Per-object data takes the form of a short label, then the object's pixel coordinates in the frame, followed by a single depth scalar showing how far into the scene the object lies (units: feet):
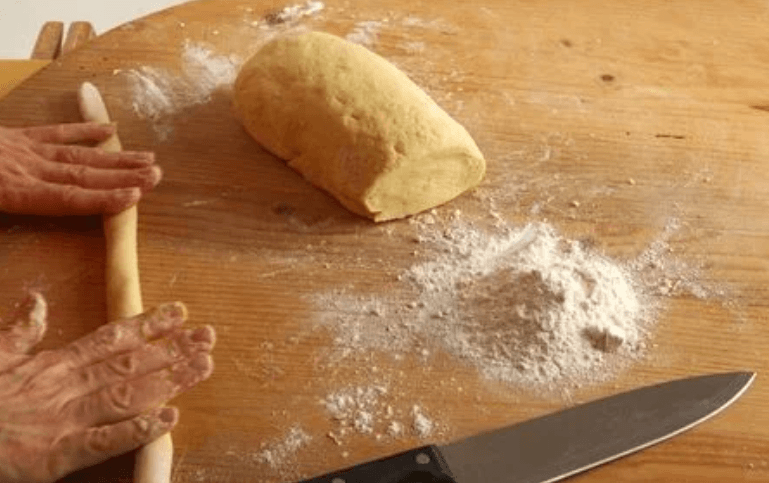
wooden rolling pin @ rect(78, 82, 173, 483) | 2.90
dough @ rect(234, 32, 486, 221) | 3.61
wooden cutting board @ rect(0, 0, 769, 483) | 3.12
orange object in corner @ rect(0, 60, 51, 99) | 4.78
